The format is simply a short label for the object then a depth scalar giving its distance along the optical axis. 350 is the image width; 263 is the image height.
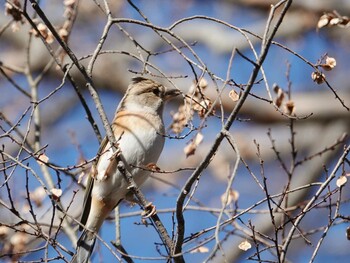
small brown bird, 9.38
